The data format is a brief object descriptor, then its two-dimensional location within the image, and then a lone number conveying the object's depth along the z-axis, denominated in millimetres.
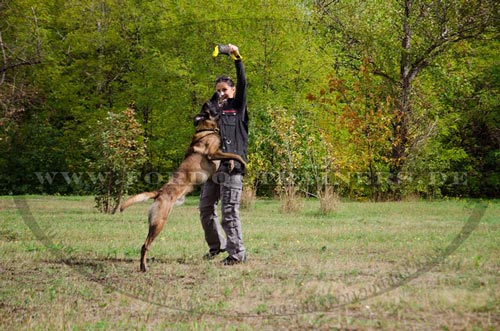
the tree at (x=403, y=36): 22641
